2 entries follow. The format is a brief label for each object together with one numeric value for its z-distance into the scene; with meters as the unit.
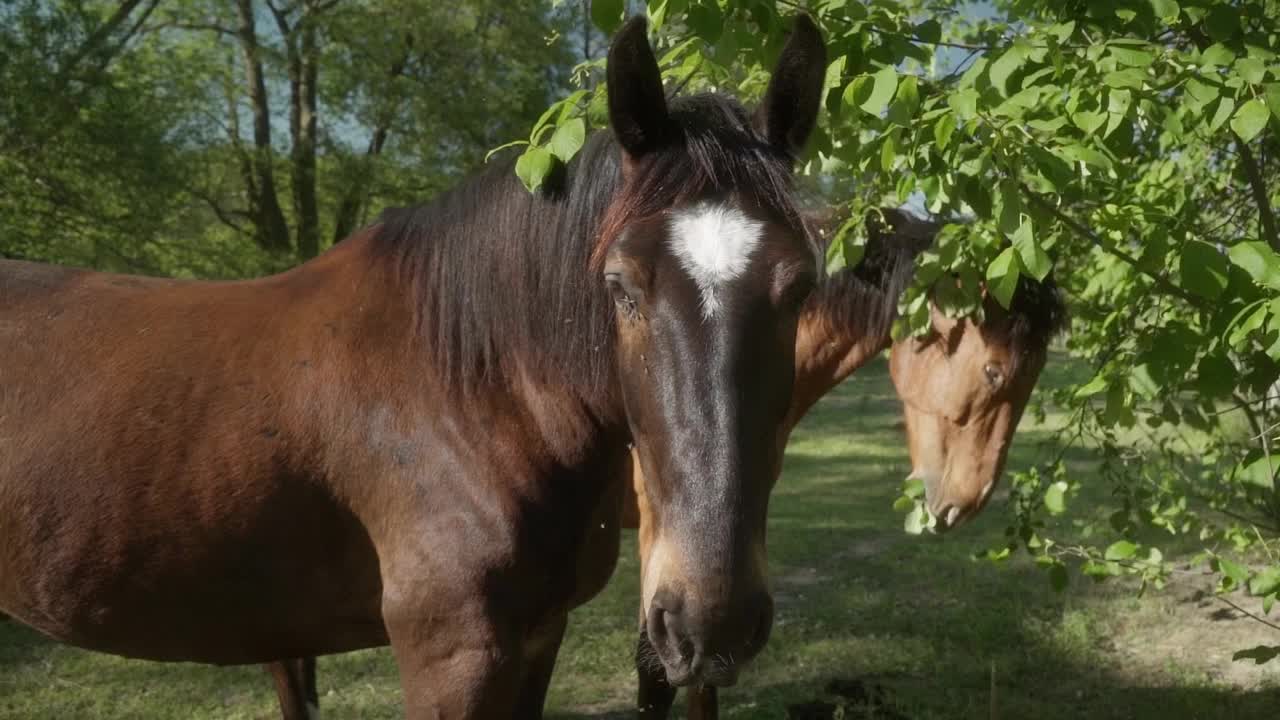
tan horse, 3.89
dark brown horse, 1.88
